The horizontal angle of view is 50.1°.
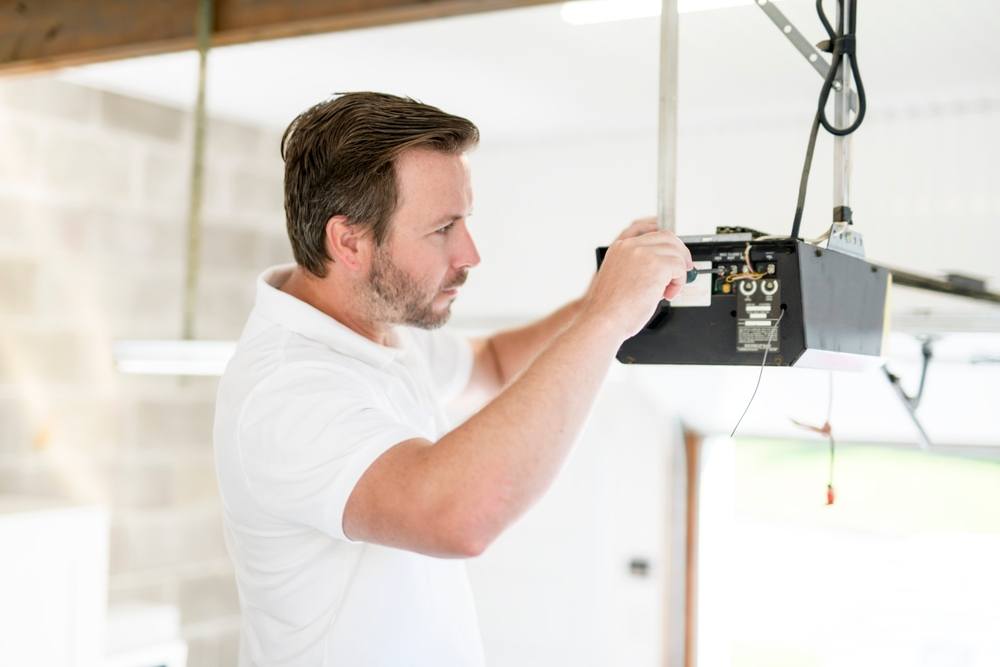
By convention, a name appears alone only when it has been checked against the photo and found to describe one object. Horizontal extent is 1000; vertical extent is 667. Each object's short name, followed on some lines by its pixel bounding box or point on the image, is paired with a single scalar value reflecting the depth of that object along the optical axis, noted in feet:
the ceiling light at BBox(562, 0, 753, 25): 7.27
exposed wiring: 3.99
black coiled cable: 4.17
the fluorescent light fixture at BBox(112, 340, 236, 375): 7.02
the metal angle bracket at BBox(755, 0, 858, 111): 4.34
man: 4.03
